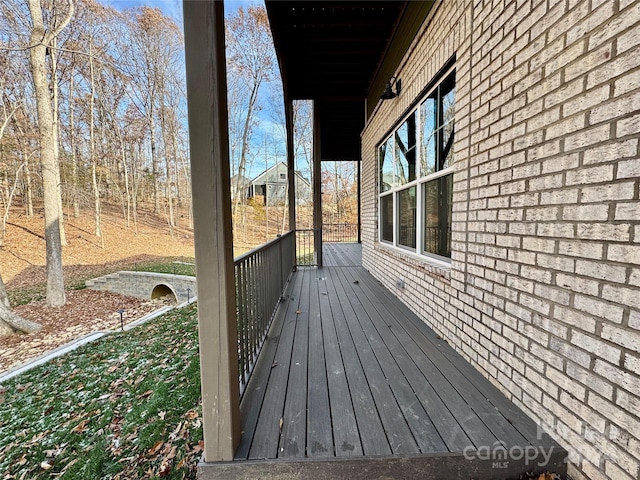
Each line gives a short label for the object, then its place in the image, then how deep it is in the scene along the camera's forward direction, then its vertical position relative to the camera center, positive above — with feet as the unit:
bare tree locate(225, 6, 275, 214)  38.91 +22.96
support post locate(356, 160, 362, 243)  34.42 +4.37
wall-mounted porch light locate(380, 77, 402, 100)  12.36 +5.58
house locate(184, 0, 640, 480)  3.74 -0.01
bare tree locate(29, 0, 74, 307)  24.85 +6.54
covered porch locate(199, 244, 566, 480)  4.37 -3.63
